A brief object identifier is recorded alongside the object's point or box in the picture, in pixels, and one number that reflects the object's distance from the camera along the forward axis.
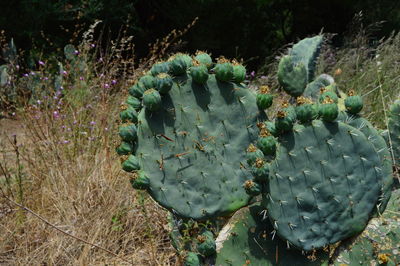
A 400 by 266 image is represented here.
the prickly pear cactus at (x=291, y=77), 3.56
